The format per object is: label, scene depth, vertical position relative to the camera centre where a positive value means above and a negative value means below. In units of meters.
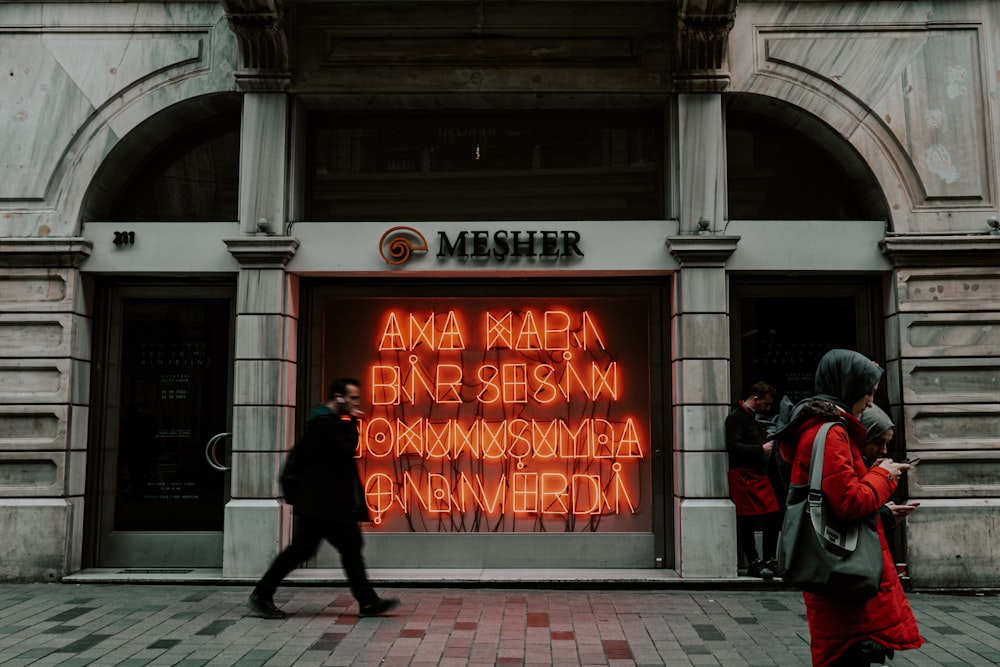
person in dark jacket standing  7.99 -0.70
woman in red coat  3.48 -0.34
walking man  6.65 -0.74
